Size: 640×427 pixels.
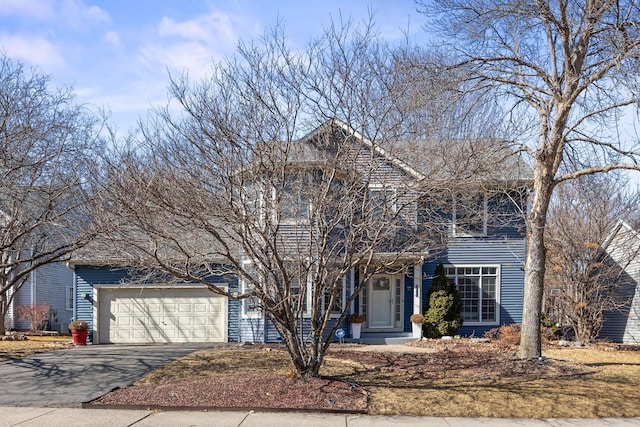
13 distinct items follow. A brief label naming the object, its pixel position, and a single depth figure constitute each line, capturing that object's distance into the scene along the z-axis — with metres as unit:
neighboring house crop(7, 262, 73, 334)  25.23
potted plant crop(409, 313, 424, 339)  17.58
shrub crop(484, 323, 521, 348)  16.31
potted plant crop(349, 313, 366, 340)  17.55
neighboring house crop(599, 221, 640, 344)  19.31
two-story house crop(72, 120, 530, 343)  10.10
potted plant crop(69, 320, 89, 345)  17.25
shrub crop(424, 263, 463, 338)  17.86
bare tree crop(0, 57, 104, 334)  13.15
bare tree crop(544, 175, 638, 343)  17.58
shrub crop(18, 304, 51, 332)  23.70
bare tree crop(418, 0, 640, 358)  11.66
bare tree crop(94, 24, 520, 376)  9.49
